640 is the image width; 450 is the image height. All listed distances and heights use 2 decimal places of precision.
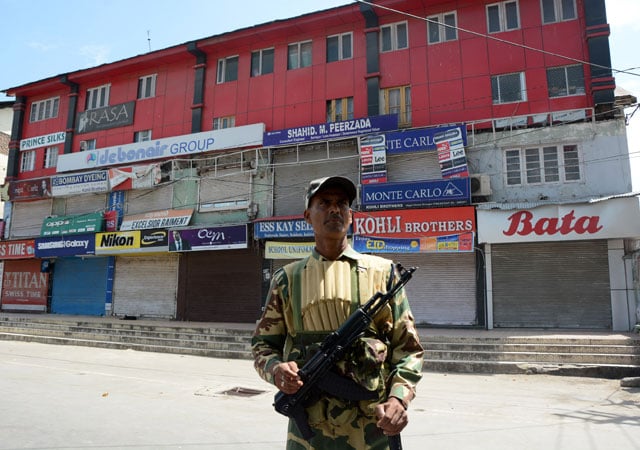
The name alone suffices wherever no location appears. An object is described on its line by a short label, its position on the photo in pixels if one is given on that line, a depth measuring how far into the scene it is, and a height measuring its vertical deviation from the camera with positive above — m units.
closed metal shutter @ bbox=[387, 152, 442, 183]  15.67 +4.75
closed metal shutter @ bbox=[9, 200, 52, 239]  22.84 +4.02
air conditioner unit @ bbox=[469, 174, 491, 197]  14.45 +3.75
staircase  9.56 -1.24
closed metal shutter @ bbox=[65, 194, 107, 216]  21.27 +4.46
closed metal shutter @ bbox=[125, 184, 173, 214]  19.80 +4.37
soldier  1.94 -0.17
